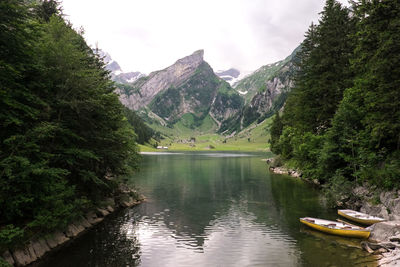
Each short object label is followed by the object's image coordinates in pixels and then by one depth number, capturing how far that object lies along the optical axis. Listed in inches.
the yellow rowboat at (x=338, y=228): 1054.4
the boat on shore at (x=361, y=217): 1184.6
